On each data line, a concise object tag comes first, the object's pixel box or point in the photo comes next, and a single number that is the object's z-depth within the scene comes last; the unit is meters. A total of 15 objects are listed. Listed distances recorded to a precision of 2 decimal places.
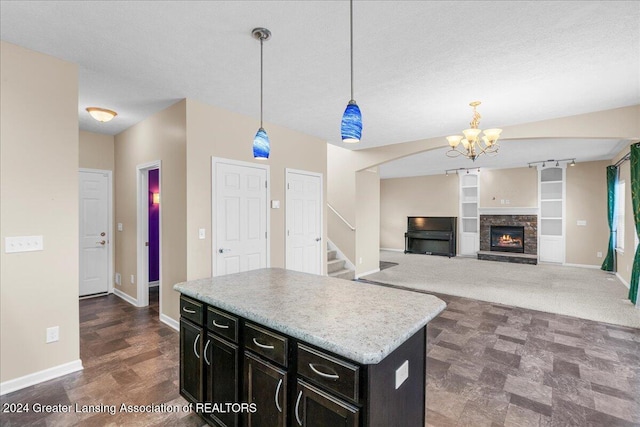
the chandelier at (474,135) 3.66
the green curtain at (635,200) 4.23
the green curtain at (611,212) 6.53
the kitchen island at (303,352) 1.21
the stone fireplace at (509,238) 8.24
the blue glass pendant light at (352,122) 1.81
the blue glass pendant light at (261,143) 2.24
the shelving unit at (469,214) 9.25
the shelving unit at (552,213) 7.86
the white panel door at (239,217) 3.70
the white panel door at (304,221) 4.70
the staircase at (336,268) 5.87
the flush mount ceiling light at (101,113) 3.68
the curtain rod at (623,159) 5.19
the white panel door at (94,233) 4.70
